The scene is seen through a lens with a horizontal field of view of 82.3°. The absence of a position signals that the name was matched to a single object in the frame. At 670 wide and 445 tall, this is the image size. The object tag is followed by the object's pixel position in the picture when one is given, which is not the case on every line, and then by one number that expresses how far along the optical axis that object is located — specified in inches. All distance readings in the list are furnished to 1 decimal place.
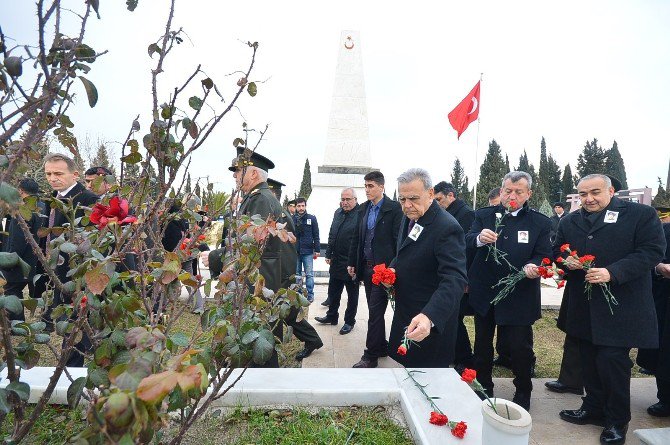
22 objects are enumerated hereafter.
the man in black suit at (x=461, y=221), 164.9
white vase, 48.1
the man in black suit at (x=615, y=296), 107.5
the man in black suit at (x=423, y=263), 97.9
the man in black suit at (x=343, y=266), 218.1
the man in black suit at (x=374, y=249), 164.9
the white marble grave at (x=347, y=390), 70.2
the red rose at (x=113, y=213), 42.8
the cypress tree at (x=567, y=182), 1669.5
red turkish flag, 422.9
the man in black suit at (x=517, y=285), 126.6
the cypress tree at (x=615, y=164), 1585.9
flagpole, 424.0
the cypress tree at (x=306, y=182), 1637.6
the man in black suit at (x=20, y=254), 149.4
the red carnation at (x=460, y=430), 60.3
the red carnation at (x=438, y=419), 64.0
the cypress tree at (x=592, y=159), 1561.3
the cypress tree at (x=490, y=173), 1302.9
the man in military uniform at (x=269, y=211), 125.2
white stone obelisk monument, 526.6
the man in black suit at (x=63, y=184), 121.0
